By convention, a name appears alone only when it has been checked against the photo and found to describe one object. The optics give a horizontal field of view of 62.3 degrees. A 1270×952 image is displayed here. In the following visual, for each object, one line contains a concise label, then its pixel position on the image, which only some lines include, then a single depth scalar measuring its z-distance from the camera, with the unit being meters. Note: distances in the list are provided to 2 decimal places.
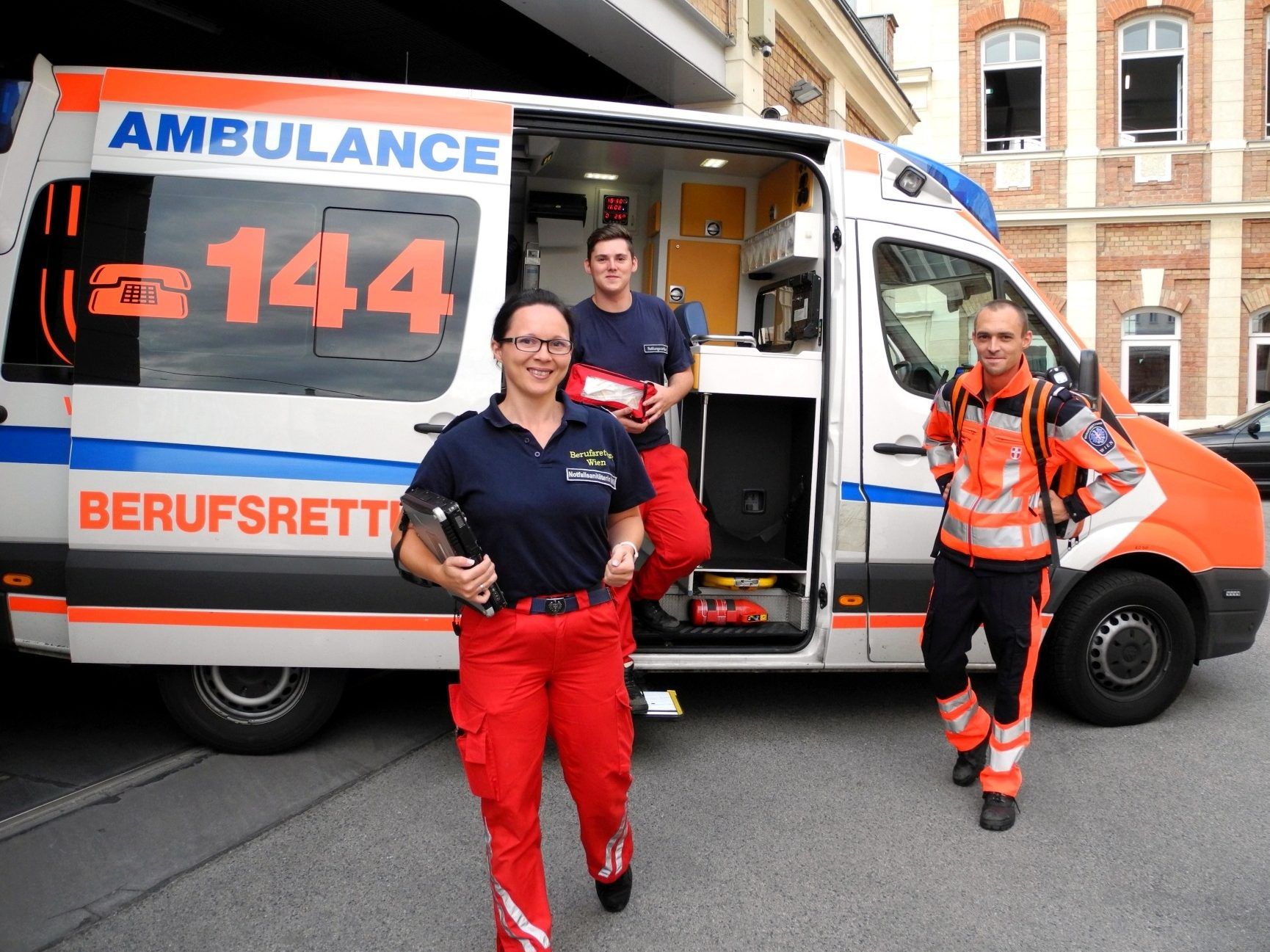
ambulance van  3.62
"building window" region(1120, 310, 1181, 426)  18.55
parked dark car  12.63
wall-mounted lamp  9.61
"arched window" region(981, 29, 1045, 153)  19.34
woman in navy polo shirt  2.48
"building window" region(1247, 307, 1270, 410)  18.17
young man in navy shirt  4.04
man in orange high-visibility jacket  3.56
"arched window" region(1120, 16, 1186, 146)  18.66
